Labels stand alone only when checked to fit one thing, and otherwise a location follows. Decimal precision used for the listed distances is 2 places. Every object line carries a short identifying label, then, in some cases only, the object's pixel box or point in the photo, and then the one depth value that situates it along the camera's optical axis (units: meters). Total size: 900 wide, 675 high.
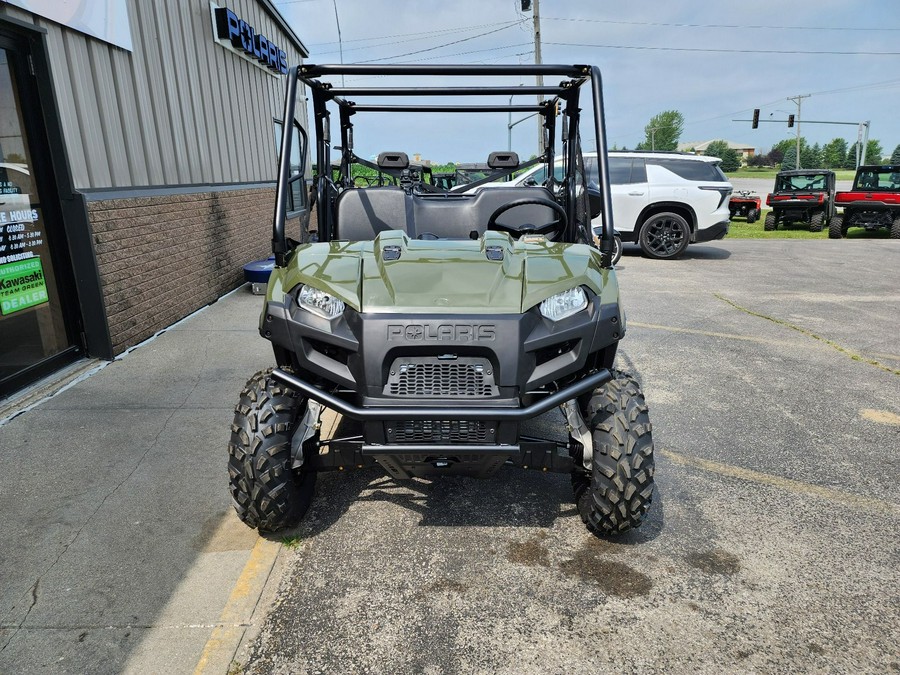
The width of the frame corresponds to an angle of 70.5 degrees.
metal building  4.59
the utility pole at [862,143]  41.88
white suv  11.90
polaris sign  8.33
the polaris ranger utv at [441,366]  2.42
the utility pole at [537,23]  24.64
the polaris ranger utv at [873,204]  15.92
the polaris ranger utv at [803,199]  17.31
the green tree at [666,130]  119.75
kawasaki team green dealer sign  4.46
